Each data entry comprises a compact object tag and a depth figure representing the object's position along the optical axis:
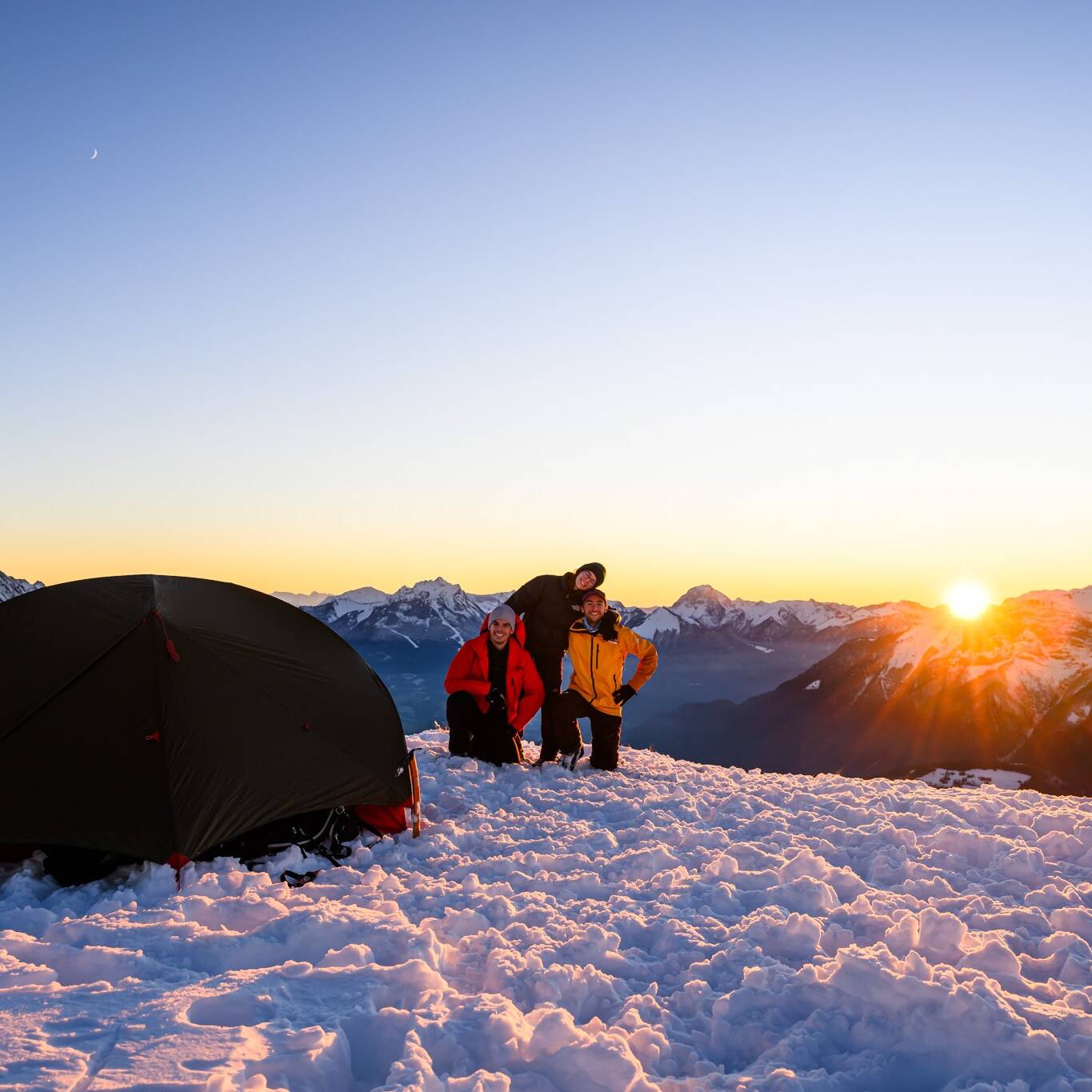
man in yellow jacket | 10.40
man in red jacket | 9.93
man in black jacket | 11.13
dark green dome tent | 5.47
